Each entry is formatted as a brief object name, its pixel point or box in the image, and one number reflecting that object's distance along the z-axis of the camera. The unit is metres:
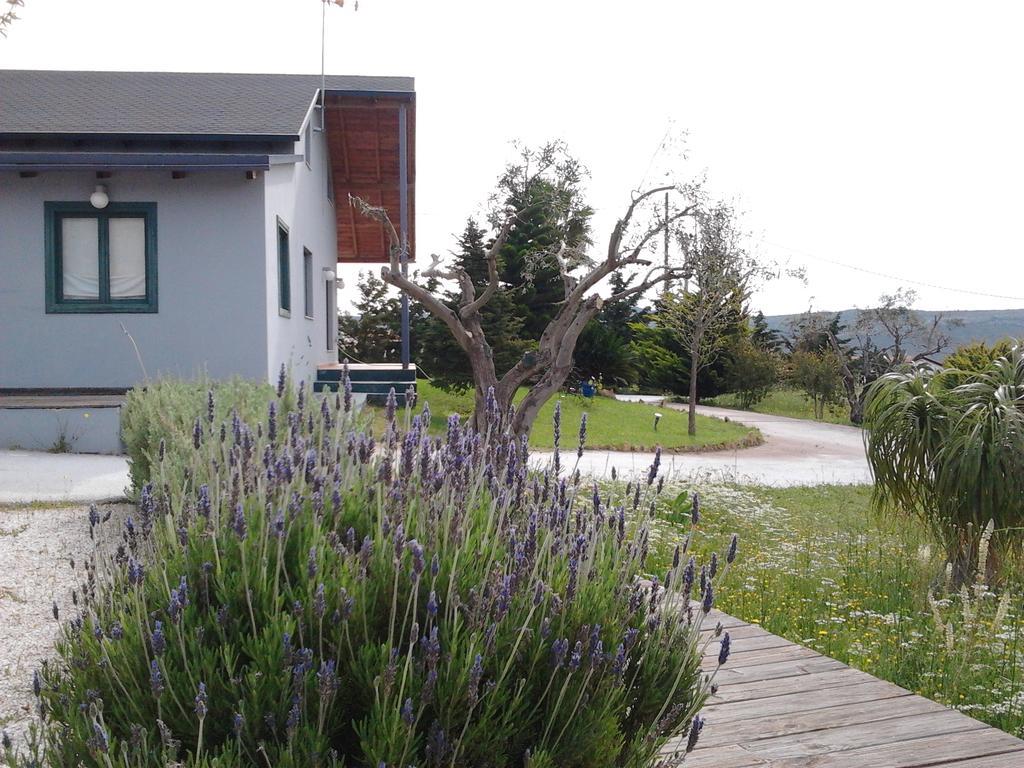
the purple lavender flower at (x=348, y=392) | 2.97
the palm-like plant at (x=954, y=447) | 5.55
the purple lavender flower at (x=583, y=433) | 2.81
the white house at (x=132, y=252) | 12.16
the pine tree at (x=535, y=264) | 26.12
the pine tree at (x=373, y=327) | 28.36
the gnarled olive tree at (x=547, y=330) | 10.47
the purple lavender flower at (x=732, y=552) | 2.26
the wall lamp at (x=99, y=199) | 11.90
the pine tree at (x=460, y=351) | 21.97
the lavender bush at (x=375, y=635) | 1.89
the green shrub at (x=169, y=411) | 5.93
